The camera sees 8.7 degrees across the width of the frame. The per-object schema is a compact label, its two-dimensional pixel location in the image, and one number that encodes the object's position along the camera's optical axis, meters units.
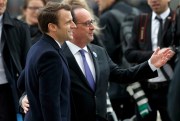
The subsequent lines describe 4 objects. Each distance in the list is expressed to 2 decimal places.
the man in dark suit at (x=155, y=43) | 13.99
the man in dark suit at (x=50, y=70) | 9.98
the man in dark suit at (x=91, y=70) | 11.30
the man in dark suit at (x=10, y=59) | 12.80
